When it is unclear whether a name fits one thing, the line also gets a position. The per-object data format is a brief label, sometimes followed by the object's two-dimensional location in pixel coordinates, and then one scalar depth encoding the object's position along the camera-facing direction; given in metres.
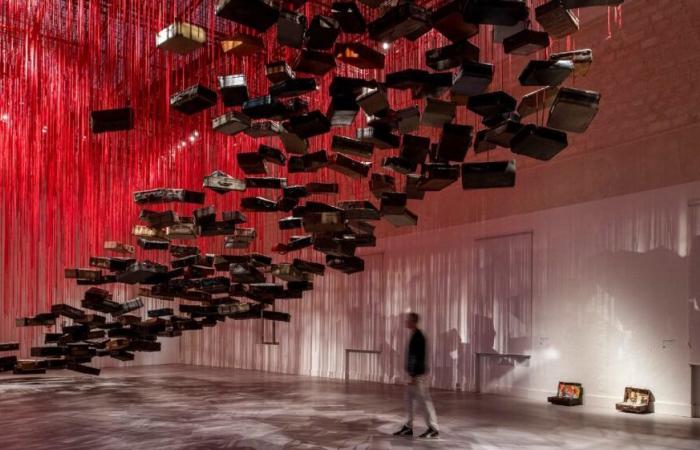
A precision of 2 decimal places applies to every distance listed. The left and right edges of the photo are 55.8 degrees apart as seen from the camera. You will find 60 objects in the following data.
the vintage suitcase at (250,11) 5.18
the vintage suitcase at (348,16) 6.05
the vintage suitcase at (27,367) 14.47
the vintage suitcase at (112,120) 7.14
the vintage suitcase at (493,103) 6.43
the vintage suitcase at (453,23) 5.56
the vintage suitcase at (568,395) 10.34
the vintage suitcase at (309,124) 6.91
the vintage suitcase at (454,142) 6.69
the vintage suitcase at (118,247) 11.42
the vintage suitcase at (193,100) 6.54
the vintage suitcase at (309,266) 10.91
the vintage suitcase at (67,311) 12.45
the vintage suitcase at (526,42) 5.86
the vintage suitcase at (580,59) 6.17
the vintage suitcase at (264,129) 7.24
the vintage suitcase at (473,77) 5.98
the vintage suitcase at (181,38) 5.56
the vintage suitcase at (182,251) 11.22
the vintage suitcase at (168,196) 8.68
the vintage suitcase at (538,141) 6.14
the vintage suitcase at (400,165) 7.68
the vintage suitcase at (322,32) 5.83
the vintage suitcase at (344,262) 10.55
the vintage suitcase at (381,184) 8.20
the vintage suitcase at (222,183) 8.53
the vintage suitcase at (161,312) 13.20
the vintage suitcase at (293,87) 6.51
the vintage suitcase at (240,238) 10.59
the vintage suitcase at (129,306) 12.17
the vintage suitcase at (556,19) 5.48
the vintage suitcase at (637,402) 9.38
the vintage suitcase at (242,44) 6.12
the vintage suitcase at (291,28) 5.62
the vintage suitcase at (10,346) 13.01
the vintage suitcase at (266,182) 8.71
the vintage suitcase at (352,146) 7.62
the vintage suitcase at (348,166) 8.02
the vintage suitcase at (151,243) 10.66
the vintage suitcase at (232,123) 7.00
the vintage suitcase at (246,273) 10.66
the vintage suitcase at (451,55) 6.21
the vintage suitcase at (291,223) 9.67
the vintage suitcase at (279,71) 6.45
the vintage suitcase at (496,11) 5.25
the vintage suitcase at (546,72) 5.93
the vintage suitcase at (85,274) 11.34
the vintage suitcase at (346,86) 6.60
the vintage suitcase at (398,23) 5.66
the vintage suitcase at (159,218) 9.34
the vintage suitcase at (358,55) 6.47
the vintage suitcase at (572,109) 5.87
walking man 7.09
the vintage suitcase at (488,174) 6.90
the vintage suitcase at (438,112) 6.62
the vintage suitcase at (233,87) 6.54
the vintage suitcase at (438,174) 7.31
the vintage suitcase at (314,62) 6.25
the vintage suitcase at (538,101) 6.47
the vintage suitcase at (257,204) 9.02
